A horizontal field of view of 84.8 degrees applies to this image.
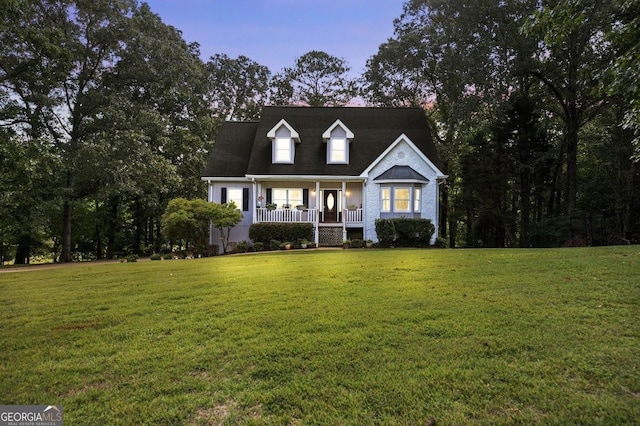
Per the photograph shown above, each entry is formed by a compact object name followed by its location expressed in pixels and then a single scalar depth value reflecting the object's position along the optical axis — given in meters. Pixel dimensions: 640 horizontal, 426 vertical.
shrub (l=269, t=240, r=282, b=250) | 17.82
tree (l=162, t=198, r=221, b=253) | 15.65
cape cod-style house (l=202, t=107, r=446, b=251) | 19.67
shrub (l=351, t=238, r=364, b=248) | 17.81
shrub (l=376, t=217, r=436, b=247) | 17.80
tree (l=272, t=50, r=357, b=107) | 30.56
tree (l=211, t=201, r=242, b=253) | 17.09
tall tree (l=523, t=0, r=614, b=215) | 17.72
